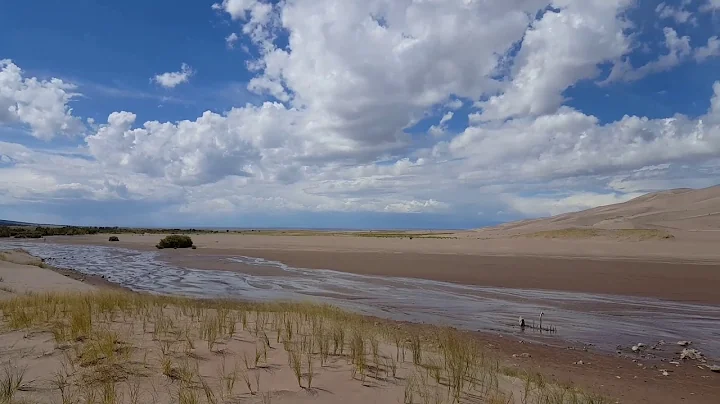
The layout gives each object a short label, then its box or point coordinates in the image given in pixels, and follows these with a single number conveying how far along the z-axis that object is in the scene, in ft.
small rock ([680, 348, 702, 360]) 32.55
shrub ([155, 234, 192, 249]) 162.81
